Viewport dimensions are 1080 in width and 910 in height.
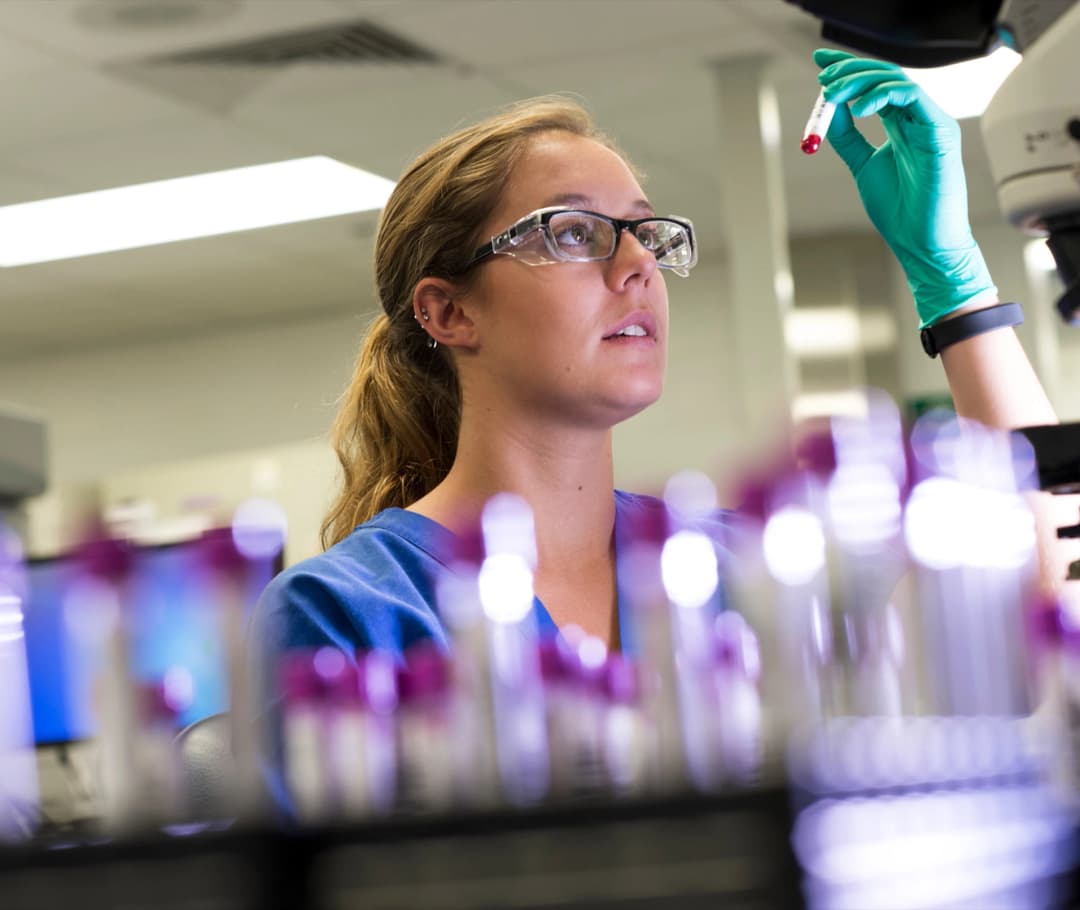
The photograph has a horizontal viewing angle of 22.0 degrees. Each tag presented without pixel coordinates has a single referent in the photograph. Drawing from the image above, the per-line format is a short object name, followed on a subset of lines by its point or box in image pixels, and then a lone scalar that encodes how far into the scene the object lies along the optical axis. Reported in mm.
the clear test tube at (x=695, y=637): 1002
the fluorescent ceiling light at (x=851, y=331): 6770
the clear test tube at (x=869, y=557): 1070
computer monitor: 1073
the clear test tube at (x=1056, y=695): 1039
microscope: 1326
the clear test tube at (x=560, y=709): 988
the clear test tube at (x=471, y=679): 988
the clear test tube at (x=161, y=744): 1033
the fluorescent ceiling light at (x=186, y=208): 5469
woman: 1649
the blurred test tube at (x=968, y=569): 1082
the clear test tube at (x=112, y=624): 1061
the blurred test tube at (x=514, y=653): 1003
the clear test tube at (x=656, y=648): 972
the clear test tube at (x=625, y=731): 969
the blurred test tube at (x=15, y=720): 1062
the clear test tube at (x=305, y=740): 1023
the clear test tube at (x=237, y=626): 1039
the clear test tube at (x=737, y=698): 943
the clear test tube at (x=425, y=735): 981
